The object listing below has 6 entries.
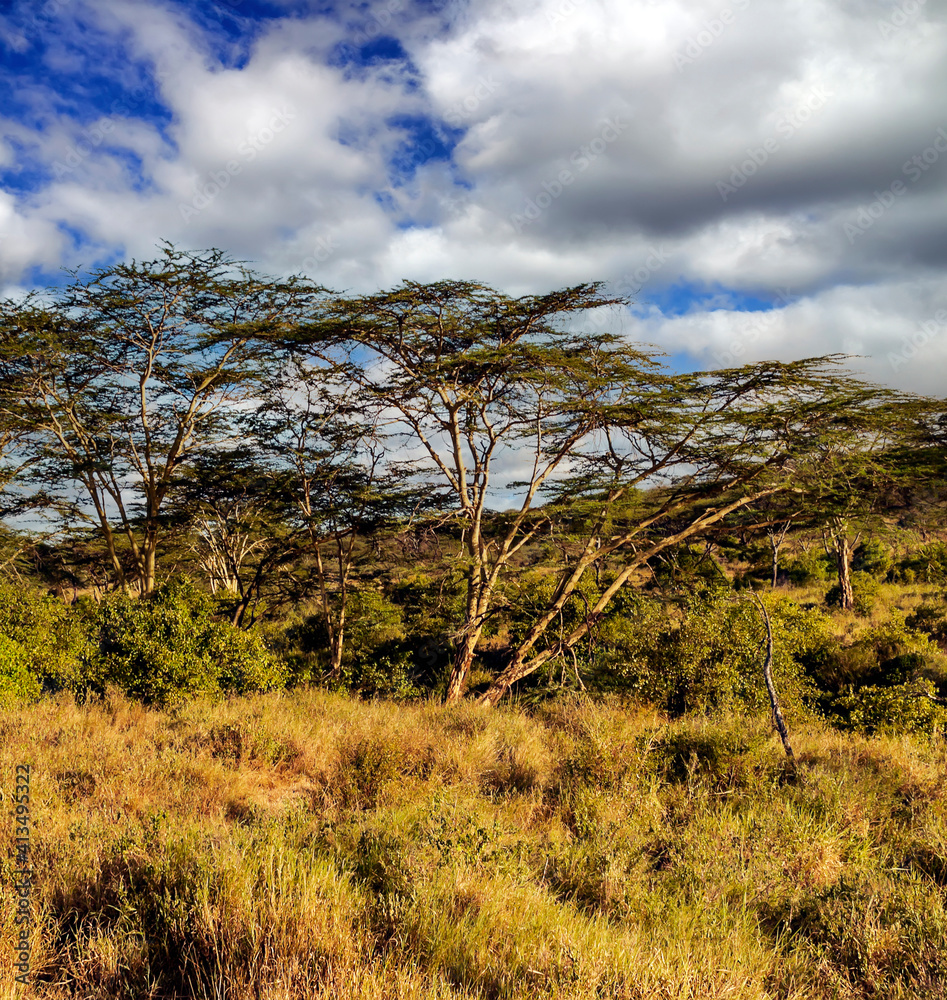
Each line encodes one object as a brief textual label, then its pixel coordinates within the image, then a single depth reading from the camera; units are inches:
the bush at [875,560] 1093.1
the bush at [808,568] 1083.9
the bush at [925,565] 811.4
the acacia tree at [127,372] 536.1
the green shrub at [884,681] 374.0
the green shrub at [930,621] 683.4
